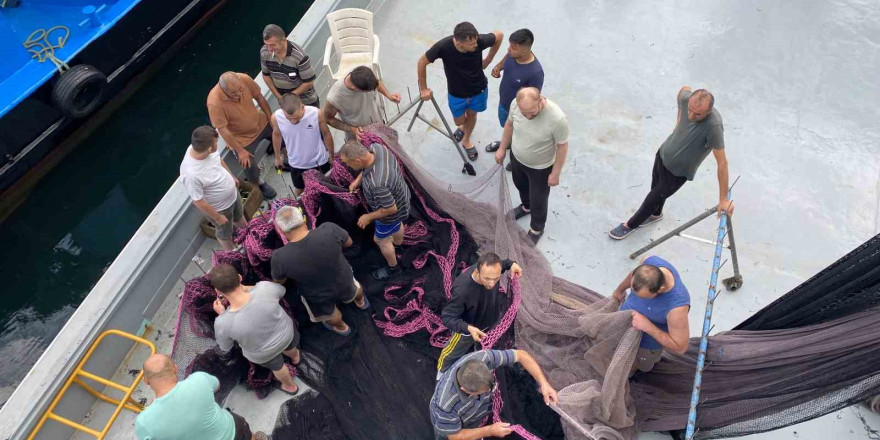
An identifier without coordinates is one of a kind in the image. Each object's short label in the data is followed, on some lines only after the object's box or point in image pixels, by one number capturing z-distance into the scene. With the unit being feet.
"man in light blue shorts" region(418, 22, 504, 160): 14.64
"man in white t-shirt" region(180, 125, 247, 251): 12.70
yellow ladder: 11.53
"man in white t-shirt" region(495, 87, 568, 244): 12.51
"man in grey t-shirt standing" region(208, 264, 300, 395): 10.32
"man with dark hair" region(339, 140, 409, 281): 11.93
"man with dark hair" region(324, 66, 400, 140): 13.89
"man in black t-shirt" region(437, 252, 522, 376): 10.36
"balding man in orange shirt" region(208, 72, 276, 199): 14.24
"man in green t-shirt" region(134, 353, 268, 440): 9.39
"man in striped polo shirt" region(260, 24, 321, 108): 15.29
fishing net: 9.46
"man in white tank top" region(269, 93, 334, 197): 13.76
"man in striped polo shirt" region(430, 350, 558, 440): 9.00
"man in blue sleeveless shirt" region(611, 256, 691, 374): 9.80
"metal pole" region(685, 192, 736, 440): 9.82
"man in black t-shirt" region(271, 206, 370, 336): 11.19
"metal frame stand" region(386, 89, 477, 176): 15.78
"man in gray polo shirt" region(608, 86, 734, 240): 11.98
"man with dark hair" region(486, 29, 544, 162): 13.76
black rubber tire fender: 20.54
